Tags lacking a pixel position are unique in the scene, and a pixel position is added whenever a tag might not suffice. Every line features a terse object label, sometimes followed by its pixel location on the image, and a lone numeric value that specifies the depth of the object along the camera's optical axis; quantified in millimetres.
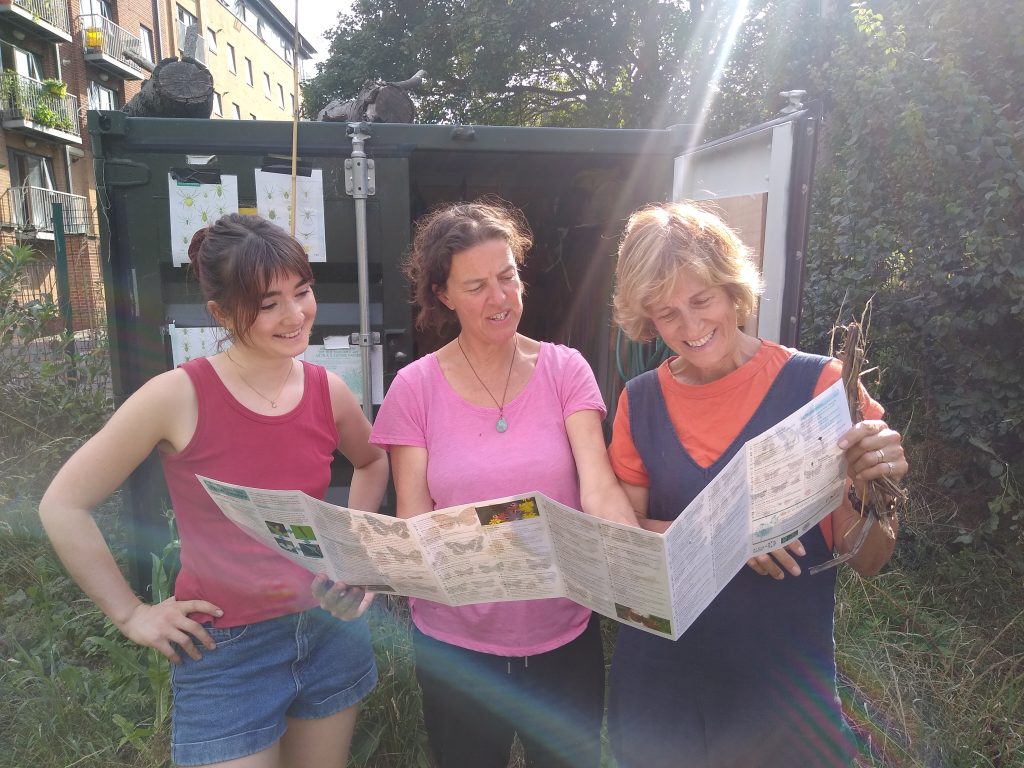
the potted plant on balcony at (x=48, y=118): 17828
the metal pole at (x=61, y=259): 6010
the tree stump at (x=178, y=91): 2812
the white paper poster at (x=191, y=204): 2783
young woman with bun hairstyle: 1352
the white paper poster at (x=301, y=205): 2836
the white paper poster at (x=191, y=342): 2887
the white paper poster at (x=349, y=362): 2984
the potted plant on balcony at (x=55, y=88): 18344
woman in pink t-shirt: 1539
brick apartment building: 17531
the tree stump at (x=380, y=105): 3055
